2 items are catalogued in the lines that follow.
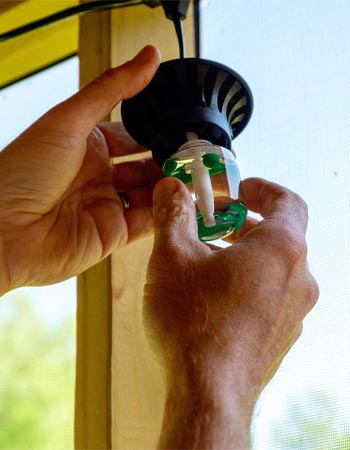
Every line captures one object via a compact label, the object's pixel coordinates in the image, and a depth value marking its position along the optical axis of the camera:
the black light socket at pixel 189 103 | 0.54
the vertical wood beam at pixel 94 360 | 0.62
